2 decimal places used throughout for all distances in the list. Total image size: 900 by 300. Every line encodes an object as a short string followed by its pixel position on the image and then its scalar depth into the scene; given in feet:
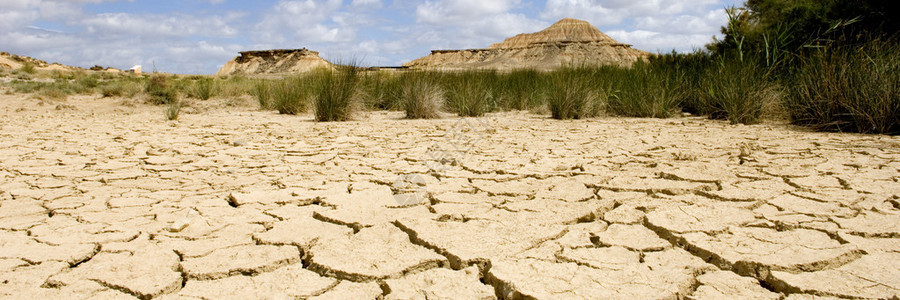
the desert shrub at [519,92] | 26.18
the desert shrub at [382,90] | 25.76
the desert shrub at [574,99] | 21.21
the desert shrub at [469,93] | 23.22
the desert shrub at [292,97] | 24.54
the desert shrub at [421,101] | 22.15
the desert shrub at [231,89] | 34.74
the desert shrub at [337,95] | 20.77
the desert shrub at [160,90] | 30.89
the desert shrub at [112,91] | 34.83
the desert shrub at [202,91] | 32.86
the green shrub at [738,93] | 18.37
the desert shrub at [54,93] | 32.04
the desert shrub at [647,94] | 21.48
